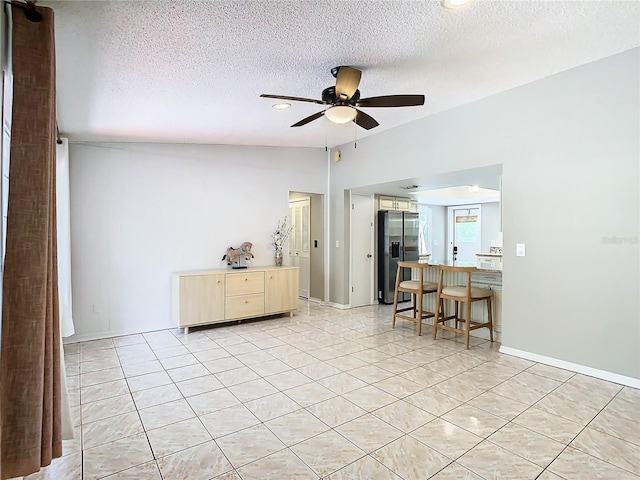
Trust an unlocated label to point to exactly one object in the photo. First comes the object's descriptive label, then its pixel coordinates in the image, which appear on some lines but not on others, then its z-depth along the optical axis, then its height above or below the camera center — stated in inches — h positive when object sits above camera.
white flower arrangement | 234.1 +4.2
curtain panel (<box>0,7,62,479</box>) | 54.6 -4.0
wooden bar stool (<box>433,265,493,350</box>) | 160.4 -25.6
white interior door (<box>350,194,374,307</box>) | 249.8 -6.1
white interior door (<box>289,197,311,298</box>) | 277.9 +2.6
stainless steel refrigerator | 258.1 -5.2
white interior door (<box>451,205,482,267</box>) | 385.1 +7.9
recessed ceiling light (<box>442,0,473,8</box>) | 81.0 +53.5
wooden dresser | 185.6 -28.2
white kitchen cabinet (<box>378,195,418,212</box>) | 267.3 +28.7
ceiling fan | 107.3 +44.2
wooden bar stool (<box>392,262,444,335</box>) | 181.6 -24.7
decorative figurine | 209.8 -7.0
